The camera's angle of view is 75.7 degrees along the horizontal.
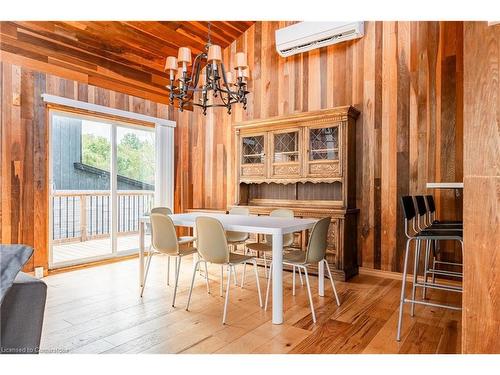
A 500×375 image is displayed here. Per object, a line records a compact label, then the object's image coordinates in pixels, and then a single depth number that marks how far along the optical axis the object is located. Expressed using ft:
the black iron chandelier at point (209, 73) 8.23
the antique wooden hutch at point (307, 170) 12.14
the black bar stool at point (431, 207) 10.33
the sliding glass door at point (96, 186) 13.19
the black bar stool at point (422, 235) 6.68
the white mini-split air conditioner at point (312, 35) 12.57
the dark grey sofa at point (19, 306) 4.09
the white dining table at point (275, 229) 8.02
